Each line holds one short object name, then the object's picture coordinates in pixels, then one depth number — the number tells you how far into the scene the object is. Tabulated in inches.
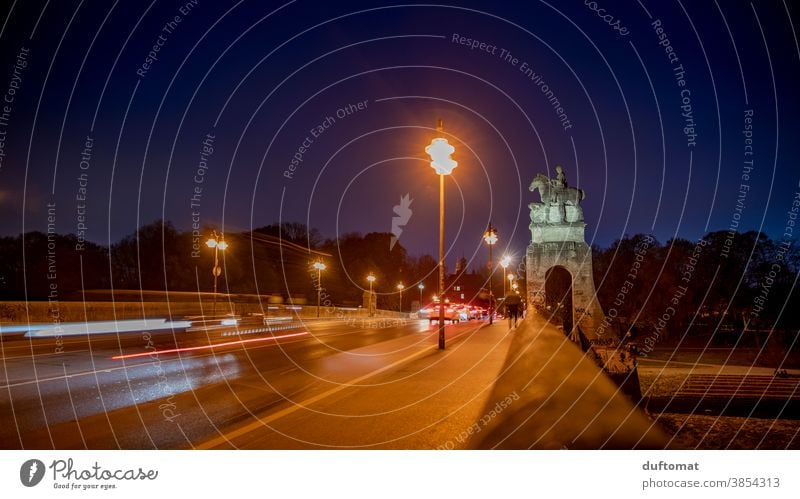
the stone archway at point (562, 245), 2265.0
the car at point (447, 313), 1696.2
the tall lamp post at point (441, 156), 592.7
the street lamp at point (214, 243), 1221.9
